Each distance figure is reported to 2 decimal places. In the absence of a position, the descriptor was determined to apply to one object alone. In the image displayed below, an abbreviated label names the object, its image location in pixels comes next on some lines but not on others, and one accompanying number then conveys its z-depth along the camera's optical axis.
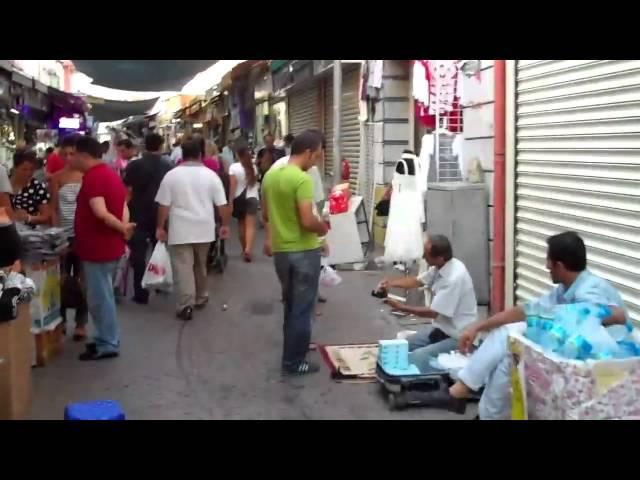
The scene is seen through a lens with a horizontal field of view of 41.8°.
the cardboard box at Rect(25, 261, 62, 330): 6.45
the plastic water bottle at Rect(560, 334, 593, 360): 3.85
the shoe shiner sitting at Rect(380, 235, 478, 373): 5.93
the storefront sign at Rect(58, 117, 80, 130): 24.17
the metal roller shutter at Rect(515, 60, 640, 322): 5.41
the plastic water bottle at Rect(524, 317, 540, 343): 4.17
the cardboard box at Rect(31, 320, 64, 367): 6.62
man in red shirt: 6.48
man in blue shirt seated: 4.39
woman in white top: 11.10
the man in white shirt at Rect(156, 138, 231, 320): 8.15
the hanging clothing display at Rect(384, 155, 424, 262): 8.54
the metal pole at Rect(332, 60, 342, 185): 12.19
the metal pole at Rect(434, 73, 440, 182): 8.52
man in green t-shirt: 5.98
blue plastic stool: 4.23
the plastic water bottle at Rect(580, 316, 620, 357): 3.86
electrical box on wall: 7.79
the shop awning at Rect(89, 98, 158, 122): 28.30
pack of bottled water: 3.86
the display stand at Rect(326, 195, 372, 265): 10.19
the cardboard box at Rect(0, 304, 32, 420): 4.98
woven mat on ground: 6.25
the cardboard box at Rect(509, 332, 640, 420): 3.73
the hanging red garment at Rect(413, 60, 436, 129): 9.10
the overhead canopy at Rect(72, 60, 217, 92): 12.99
